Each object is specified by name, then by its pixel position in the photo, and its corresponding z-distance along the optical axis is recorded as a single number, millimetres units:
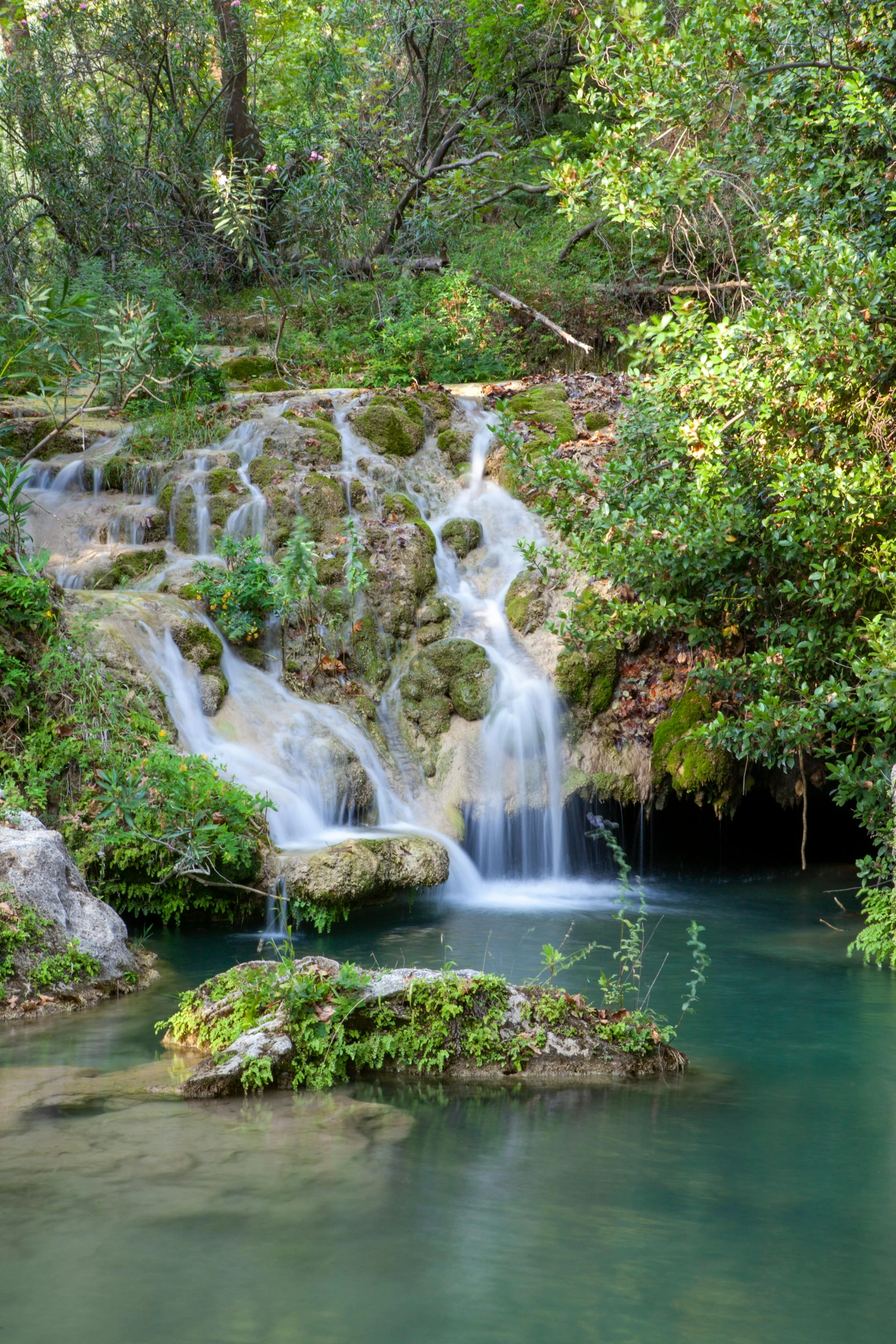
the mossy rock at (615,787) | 10336
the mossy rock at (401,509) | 12156
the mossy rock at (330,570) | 11219
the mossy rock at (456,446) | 13484
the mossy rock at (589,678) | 10641
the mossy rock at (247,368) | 16812
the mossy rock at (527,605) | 11422
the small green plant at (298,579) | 10125
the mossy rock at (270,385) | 15981
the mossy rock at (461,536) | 12344
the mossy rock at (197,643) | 9844
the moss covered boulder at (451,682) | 10695
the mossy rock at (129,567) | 11211
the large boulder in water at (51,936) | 6305
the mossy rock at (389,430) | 13352
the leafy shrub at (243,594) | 10523
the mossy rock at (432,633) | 11273
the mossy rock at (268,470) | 12211
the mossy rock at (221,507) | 11805
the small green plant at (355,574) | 10883
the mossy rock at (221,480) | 12078
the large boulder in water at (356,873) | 7879
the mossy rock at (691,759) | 9867
